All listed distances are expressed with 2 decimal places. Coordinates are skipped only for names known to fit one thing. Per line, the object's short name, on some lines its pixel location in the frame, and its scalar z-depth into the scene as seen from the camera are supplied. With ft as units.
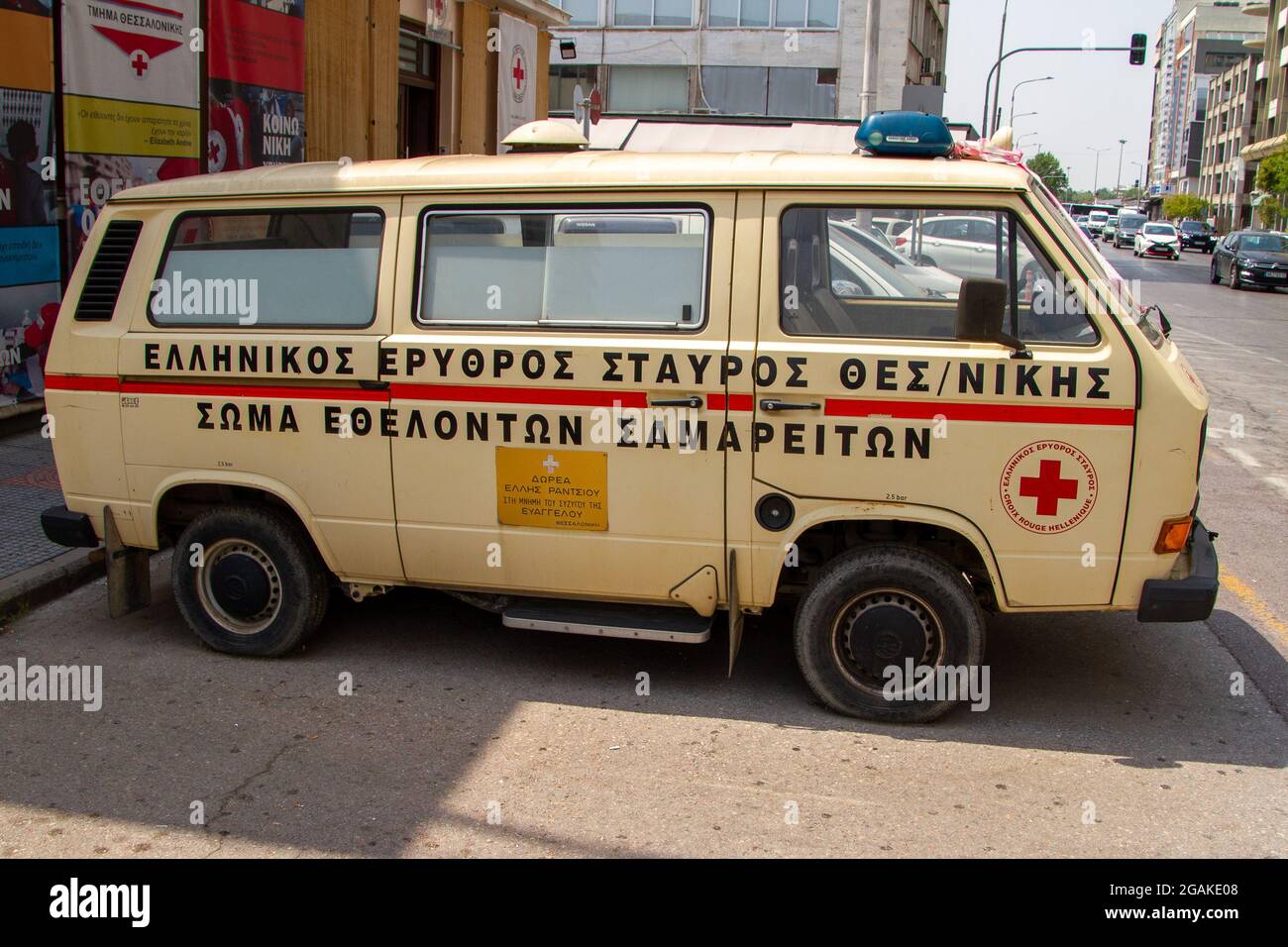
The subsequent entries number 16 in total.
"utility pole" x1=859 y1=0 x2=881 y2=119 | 68.08
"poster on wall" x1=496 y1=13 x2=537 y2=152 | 60.23
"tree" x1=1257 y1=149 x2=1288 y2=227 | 173.58
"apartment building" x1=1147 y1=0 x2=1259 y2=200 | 403.81
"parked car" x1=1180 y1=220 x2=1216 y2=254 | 198.08
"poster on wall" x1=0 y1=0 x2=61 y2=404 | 29.73
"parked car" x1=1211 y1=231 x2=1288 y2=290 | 107.76
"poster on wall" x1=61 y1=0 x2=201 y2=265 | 31.68
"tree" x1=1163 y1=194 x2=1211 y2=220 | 300.40
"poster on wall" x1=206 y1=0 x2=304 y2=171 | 37.24
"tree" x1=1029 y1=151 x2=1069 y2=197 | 475.48
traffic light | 120.16
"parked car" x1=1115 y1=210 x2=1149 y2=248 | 208.33
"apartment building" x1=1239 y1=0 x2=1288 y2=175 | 255.50
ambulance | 15.29
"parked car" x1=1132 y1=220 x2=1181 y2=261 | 167.63
